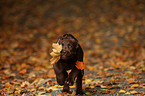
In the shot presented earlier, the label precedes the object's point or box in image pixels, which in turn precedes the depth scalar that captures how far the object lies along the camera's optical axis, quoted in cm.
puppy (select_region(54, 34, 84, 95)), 670
